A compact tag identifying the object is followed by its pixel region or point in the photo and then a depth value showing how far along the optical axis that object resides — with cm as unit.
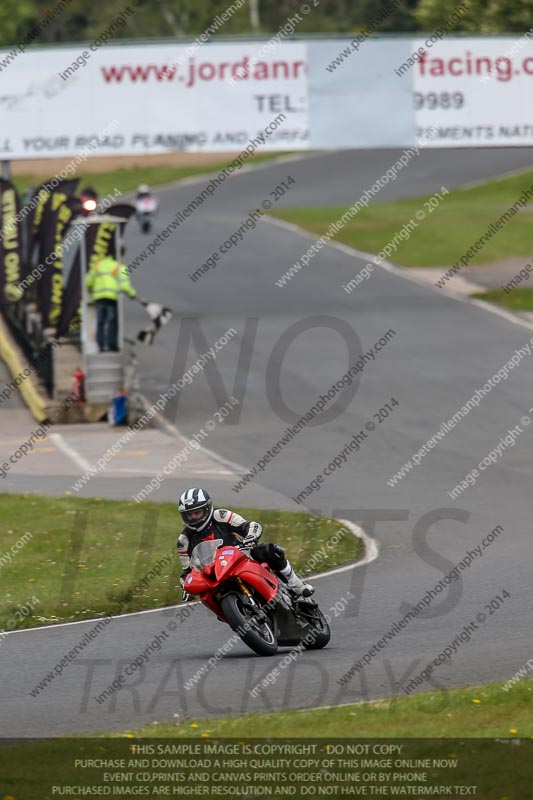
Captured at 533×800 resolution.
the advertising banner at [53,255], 2738
